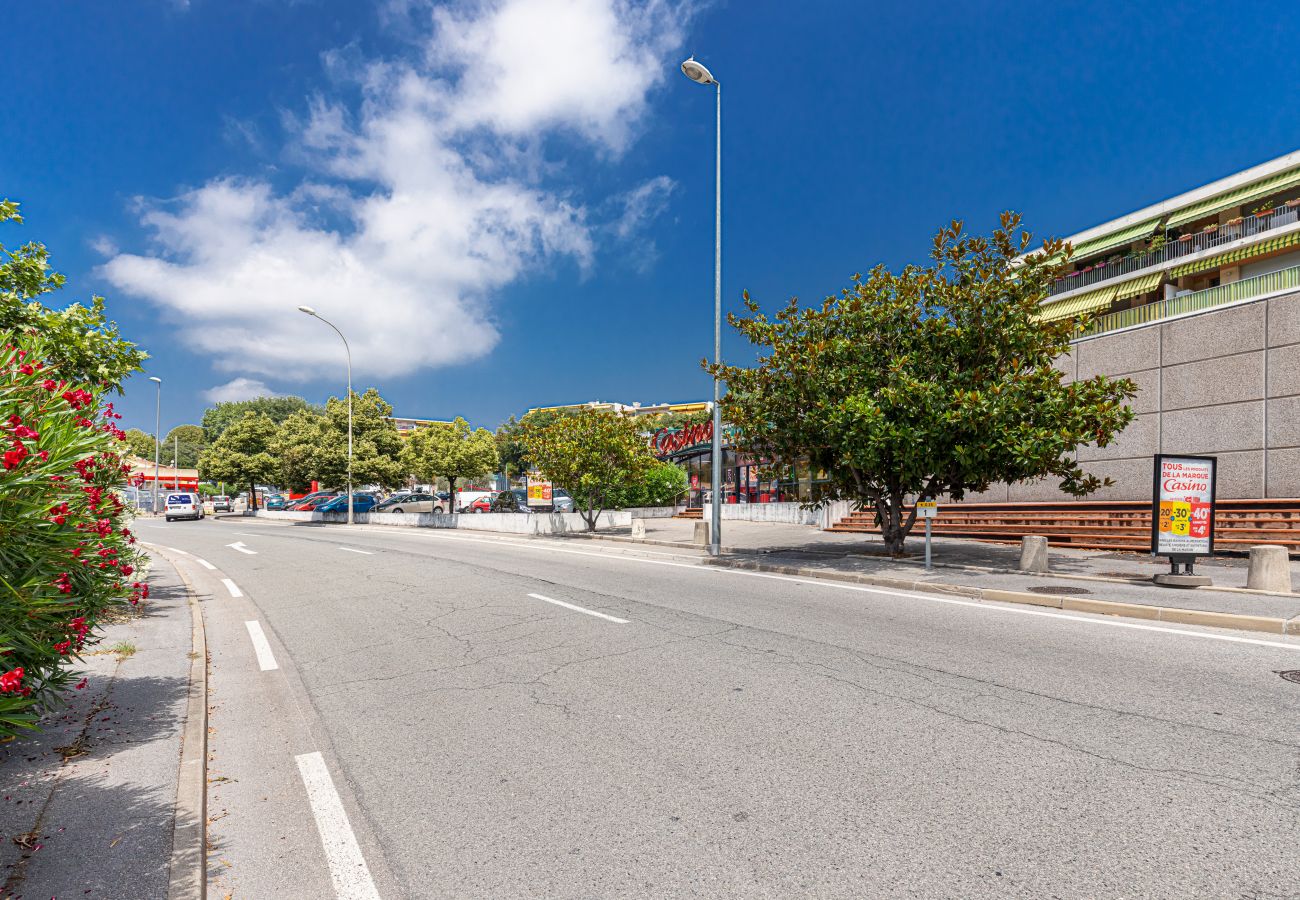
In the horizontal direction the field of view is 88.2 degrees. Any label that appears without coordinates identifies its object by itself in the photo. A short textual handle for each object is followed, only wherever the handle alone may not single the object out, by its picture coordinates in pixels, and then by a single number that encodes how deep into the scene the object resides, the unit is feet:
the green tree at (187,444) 334.03
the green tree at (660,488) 113.70
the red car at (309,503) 142.82
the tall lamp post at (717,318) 52.24
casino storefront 100.63
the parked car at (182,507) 138.62
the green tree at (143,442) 326.71
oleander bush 9.20
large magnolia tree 39.17
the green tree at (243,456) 142.31
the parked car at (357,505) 124.36
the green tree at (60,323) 23.26
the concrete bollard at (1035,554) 38.73
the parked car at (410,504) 130.31
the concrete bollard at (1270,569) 30.55
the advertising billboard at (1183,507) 33.37
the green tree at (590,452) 75.20
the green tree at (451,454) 108.78
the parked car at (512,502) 116.57
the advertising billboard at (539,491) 97.60
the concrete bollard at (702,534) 66.13
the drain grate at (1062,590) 31.55
